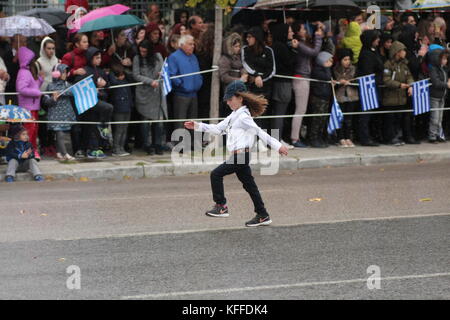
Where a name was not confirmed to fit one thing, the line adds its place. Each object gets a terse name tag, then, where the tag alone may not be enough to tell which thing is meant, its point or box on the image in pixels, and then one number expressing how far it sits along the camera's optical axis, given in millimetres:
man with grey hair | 16797
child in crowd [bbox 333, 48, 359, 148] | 17859
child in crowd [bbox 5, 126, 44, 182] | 14602
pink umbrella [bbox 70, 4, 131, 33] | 16672
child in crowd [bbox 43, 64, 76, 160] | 15891
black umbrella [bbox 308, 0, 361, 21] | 18438
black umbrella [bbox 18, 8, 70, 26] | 17859
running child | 10773
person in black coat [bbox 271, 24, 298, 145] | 17141
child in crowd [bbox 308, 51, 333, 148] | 17625
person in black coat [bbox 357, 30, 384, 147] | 17969
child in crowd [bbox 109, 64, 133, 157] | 16453
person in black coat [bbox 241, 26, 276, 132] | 16797
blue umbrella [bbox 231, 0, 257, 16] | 18500
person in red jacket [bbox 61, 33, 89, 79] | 16000
